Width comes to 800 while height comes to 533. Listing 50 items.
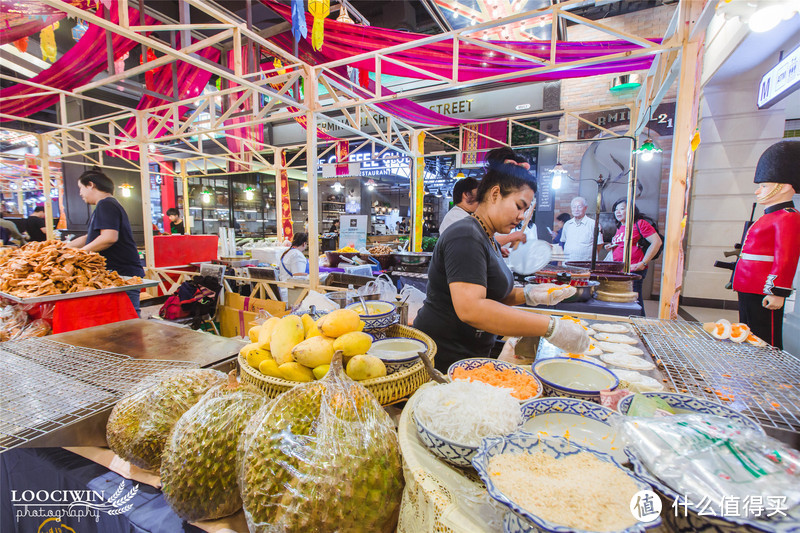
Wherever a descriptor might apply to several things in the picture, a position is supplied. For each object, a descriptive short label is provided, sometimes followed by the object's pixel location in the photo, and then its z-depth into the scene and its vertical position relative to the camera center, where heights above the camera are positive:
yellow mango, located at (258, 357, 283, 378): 1.07 -0.45
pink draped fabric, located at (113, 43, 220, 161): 5.30 +2.40
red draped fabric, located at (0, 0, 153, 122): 4.40 +2.33
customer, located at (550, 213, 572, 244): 7.99 +0.02
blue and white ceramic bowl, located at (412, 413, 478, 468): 0.72 -0.49
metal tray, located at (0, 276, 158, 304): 2.29 -0.53
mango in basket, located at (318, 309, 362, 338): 1.12 -0.33
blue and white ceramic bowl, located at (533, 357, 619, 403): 1.15 -0.52
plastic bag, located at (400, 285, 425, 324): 3.82 -0.84
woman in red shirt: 6.02 -0.19
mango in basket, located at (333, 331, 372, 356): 1.04 -0.37
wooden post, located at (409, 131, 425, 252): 7.50 +0.83
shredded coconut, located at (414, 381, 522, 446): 0.74 -0.43
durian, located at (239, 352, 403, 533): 0.68 -0.52
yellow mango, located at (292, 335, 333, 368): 1.01 -0.38
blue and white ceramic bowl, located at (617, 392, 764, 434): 0.85 -0.47
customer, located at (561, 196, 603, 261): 6.89 -0.08
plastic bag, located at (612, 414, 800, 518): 0.51 -0.39
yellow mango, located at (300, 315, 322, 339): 1.17 -0.36
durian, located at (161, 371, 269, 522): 0.82 -0.59
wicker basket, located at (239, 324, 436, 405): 1.00 -0.49
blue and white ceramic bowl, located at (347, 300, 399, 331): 1.44 -0.39
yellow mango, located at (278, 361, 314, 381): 1.02 -0.45
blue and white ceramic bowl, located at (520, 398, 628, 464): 0.83 -0.50
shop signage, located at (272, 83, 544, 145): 8.65 +3.49
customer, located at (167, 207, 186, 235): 10.03 +0.10
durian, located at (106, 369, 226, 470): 0.98 -0.58
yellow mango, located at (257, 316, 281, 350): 1.17 -0.39
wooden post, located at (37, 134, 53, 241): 7.14 +0.98
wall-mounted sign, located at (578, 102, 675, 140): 7.47 +2.58
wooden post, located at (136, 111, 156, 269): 6.01 +0.72
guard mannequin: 3.06 -0.15
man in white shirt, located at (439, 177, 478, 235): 3.44 +0.34
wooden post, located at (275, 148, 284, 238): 9.63 +0.99
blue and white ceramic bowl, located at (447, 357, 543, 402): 1.24 -0.51
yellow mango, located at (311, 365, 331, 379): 1.01 -0.44
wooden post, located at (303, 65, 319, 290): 4.44 +0.83
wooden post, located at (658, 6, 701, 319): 2.68 +0.61
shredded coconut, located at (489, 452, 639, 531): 0.52 -0.44
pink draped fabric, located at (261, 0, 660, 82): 3.89 +2.24
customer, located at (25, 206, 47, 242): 8.95 -0.12
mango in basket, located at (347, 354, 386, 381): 1.02 -0.43
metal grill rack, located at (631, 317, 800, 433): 1.03 -0.55
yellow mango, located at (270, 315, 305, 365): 1.06 -0.37
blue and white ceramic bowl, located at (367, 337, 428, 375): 1.13 -0.46
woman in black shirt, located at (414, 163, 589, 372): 1.45 -0.28
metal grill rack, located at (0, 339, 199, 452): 0.97 -0.57
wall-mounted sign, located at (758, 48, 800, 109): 3.99 +2.01
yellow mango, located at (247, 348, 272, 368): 1.15 -0.45
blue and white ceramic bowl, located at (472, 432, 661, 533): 0.50 -0.43
